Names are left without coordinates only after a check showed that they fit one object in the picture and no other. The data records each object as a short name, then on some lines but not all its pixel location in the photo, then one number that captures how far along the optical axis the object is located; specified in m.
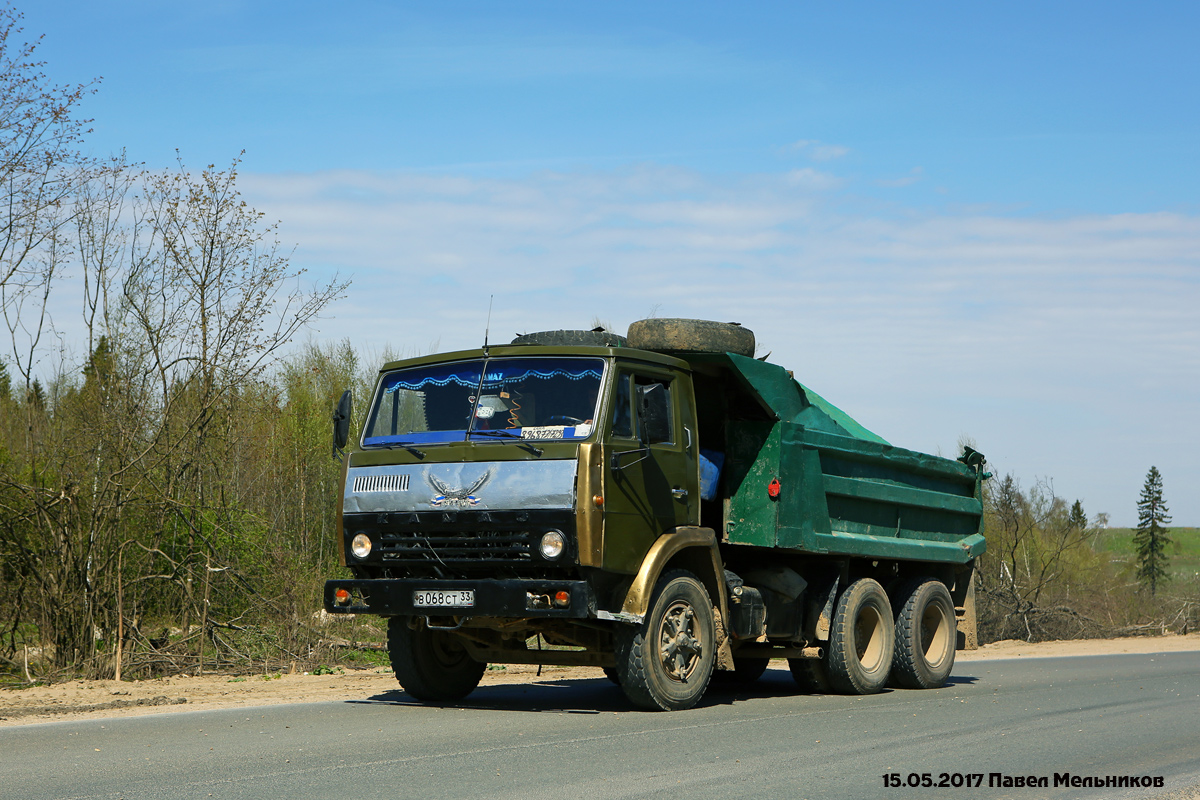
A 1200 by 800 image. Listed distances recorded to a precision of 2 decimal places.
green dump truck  8.09
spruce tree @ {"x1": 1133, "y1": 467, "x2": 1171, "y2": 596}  68.88
